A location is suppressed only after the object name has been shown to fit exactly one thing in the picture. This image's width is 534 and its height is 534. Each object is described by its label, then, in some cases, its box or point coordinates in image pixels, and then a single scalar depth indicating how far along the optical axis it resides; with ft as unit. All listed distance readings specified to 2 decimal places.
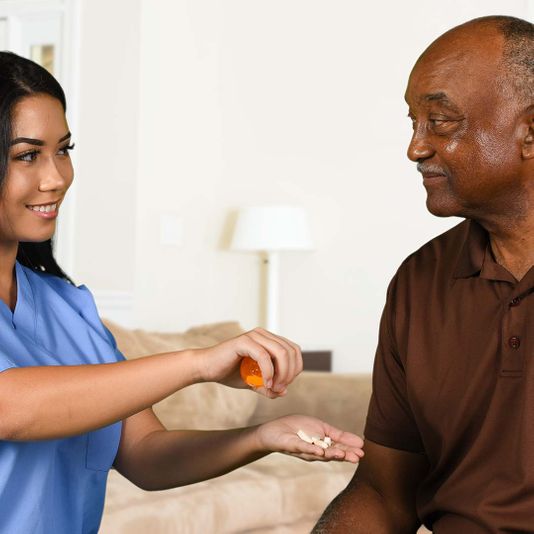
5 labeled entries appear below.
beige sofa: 7.76
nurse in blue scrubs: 4.03
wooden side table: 14.70
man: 4.55
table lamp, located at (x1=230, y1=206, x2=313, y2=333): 14.80
